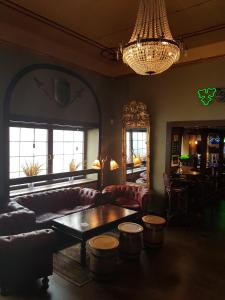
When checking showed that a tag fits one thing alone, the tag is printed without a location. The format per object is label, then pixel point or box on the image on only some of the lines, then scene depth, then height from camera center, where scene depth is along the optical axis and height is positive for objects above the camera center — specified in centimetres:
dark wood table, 359 -119
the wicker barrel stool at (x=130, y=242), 374 -145
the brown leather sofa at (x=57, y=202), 447 -112
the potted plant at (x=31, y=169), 486 -45
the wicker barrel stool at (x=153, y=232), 412 -143
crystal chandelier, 258 +110
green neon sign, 505 +111
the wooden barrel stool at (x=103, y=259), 322 -149
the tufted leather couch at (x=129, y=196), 528 -111
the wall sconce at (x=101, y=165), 558 -42
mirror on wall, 602 +9
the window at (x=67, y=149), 547 -5
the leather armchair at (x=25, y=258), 283 -133
